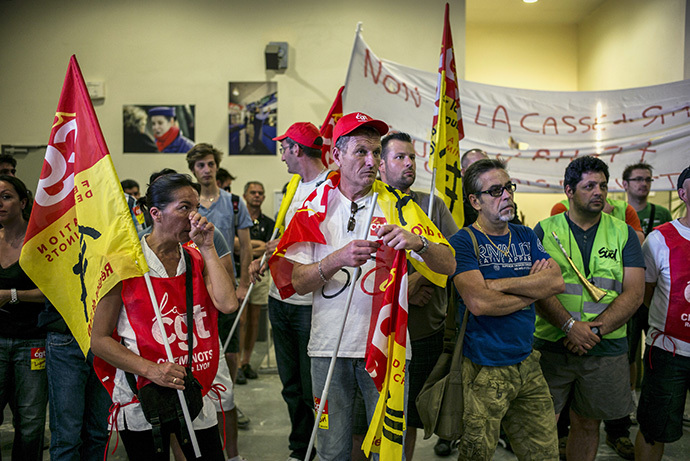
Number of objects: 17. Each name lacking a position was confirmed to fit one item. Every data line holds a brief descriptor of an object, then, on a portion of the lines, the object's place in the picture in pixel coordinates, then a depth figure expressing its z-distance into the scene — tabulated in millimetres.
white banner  4730
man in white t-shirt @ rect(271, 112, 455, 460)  2092
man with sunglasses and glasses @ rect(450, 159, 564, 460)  2326
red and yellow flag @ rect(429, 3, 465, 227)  2924
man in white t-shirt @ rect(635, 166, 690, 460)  2709
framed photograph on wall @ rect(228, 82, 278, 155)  6797
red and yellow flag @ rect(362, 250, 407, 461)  2006
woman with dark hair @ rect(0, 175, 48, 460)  2719
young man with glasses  4340
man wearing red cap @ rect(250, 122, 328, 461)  3121
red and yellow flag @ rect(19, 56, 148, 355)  2117
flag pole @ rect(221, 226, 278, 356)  3310
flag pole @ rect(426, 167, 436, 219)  2594
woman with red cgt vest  2000
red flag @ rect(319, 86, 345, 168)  3533
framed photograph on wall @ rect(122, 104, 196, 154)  6824
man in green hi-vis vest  2689
